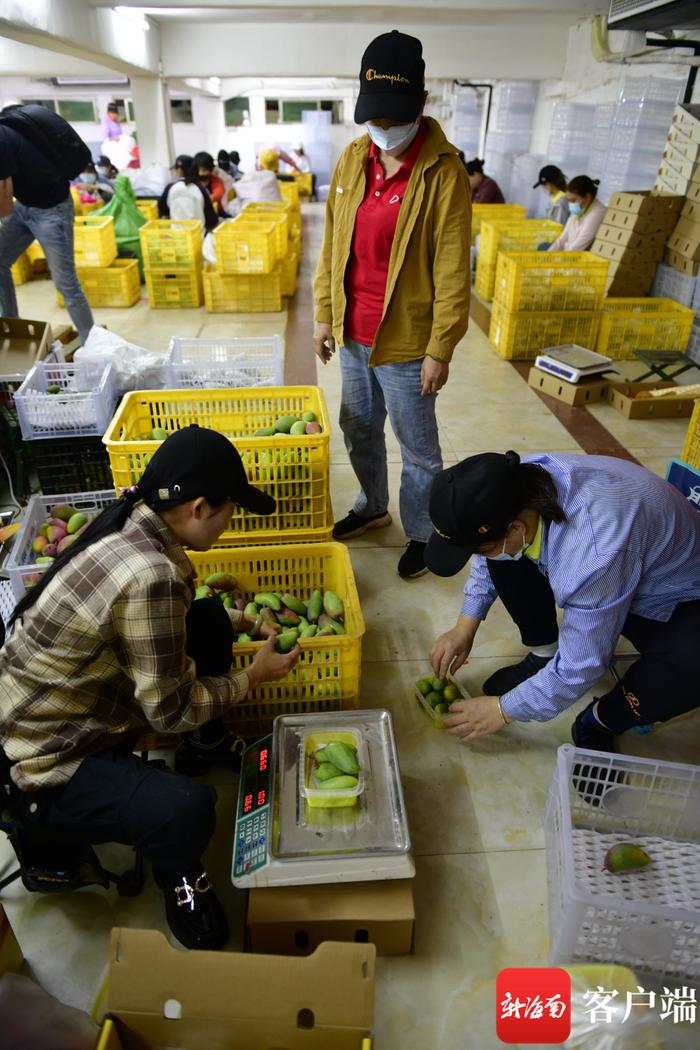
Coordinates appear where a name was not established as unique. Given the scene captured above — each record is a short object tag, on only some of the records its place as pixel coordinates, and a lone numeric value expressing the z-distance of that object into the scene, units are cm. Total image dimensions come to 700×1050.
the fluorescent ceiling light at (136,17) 838
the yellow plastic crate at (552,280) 515
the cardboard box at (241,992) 124
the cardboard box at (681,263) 536
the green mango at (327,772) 177
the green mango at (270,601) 236
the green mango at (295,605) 239
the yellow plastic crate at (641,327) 534
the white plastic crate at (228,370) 349
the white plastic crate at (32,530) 238
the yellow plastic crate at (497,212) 778
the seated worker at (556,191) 677
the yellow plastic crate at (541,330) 539
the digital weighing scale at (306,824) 160
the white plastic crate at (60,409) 316
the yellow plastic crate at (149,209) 835
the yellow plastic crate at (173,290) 684
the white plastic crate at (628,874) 149
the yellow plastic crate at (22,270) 765
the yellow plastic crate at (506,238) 670
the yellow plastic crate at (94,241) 651
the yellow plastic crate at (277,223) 689
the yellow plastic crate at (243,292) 675
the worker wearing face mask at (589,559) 159
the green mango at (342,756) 178
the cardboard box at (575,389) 470
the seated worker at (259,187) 859
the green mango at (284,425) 278
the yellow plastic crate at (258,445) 258
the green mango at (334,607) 230
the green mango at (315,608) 236
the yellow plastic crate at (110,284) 684
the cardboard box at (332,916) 159
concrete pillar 1055
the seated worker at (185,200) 752
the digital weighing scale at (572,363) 470
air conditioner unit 475
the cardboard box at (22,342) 371
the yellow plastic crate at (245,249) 639
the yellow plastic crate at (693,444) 325
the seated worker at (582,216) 571
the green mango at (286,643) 199
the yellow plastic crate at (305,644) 204
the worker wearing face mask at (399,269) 227
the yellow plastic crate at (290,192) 1037
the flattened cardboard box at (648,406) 452
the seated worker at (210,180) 816
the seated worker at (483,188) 864
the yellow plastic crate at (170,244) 662
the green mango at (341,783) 172
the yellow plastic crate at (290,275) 743
